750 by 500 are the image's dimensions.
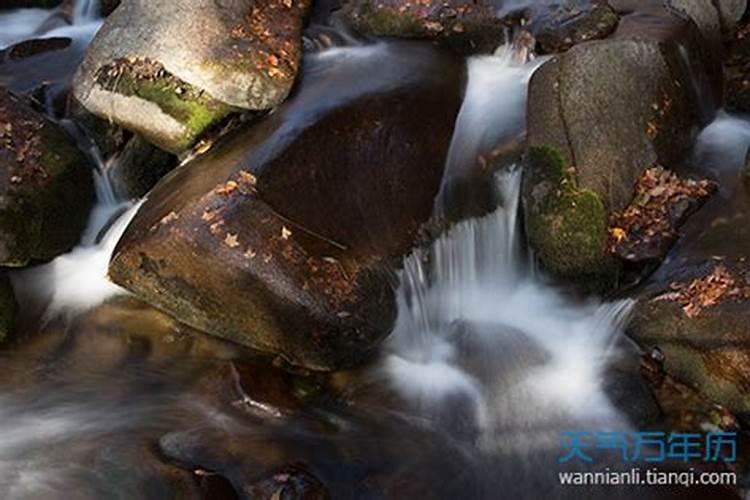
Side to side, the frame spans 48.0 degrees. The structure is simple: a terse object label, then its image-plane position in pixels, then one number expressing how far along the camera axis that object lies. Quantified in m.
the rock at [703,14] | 8.46
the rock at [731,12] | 9.02
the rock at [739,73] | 8.19
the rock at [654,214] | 6.66
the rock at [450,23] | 8.42
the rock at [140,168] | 7.99
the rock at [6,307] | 6.87
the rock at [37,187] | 7.14
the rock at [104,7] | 10.48
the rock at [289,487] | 5.48
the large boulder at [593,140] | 6.76
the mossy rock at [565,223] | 6.73
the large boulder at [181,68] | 7.45
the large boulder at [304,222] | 6.25
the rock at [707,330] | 5.73
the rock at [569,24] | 8.07
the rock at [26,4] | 11.06
